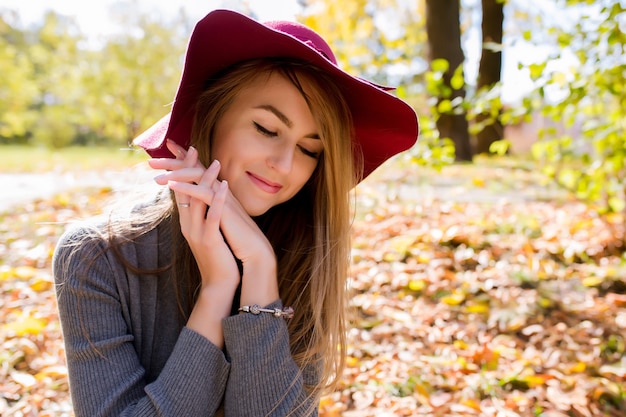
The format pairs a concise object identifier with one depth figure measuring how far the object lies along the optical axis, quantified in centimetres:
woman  147
